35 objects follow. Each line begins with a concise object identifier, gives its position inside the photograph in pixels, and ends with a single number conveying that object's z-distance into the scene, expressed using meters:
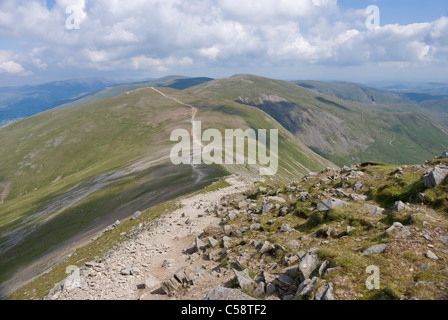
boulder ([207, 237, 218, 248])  21.03
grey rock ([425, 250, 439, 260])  11.48
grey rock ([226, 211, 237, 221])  25.92
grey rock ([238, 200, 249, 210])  29.40
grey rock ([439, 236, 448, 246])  12.47
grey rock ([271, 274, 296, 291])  12.87
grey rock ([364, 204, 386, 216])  17.47
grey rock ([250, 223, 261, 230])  21.58
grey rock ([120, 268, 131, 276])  19.47
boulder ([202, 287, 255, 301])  11.96
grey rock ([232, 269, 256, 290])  13.73
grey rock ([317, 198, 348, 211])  19.56
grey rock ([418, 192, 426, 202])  17.07
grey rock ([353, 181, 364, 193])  22.94
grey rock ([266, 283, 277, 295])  12.80
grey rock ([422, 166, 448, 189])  17.41
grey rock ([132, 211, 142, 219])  38.10
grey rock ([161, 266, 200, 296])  16.03
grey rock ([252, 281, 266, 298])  12.82
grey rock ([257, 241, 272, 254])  16.69
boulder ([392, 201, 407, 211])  16.50
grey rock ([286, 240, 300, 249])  15.97
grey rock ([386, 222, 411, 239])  13.24
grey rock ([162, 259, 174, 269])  20.54
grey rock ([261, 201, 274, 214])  25.04
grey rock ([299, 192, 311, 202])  23.64
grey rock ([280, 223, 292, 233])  19.17
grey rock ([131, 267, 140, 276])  19.42
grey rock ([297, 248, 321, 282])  12.59
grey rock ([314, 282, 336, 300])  10.32
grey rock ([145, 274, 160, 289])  17.55
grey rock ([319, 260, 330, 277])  12.08
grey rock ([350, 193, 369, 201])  20.84
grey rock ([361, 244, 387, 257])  12.59
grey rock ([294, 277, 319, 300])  11.16
